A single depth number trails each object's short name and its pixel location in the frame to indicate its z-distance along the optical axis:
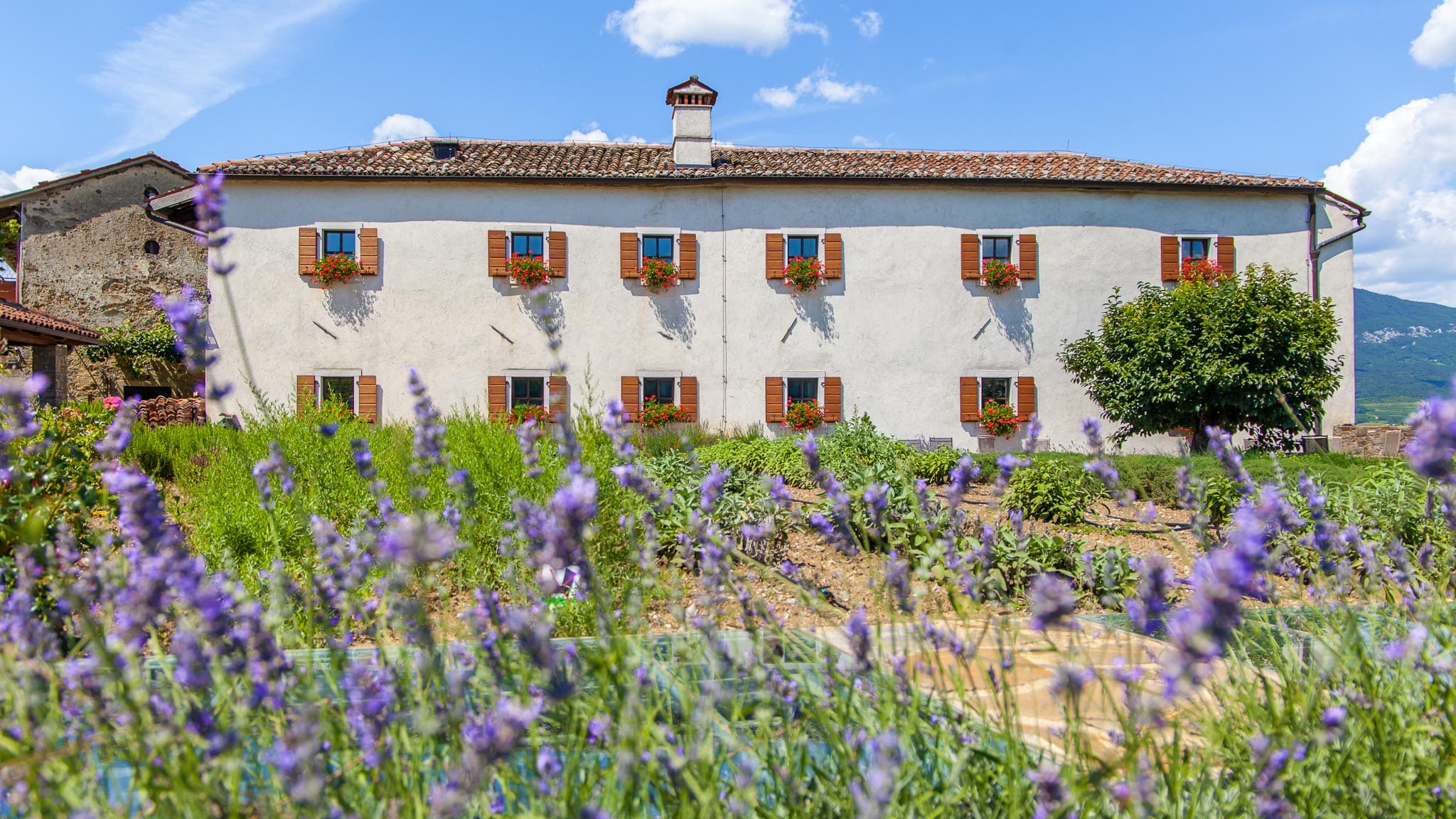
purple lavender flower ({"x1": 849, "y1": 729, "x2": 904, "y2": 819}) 0.87
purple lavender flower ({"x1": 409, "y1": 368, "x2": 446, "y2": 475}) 1.77
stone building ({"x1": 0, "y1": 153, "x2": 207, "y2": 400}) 20.34
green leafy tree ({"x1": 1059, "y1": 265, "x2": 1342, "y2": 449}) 12.18
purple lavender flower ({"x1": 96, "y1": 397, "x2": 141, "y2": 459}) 1.72
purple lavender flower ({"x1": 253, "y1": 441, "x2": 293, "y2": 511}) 1.91
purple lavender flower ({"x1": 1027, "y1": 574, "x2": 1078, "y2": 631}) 1.05
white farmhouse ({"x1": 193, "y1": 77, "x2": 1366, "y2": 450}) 15.56
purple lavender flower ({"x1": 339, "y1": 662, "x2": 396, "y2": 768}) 1.22
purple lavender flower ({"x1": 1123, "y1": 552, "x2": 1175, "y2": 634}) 1.01
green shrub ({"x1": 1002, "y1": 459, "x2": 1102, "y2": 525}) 6.61
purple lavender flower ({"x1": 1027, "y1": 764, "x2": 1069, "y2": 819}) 1.09
